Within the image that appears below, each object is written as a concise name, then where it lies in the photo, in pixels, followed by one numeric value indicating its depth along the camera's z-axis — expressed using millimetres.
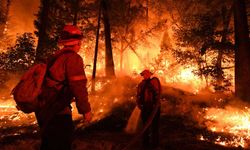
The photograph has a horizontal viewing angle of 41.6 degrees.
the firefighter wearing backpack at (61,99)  3803
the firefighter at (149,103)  8016
